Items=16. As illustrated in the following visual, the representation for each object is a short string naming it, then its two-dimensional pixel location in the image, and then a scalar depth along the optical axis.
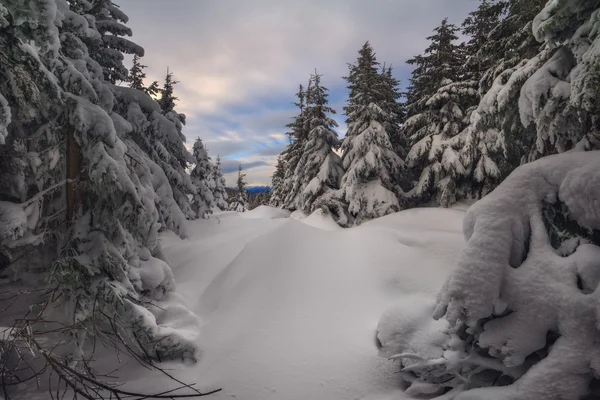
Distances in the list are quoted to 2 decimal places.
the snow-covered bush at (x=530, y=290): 3.29
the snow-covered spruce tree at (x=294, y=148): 24.27
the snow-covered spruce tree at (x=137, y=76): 16.36
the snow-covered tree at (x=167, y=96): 18.64
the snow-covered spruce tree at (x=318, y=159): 18.64
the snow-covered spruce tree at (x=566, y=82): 3.94
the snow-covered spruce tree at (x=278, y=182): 36.88
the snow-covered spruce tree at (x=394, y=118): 19.71
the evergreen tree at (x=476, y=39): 16.25
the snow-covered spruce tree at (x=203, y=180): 18.88
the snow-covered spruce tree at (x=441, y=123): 16.09
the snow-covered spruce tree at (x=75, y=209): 5.21
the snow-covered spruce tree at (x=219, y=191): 36.60
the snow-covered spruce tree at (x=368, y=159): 16.17
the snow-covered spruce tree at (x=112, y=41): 9.95
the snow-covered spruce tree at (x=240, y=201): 47.56
